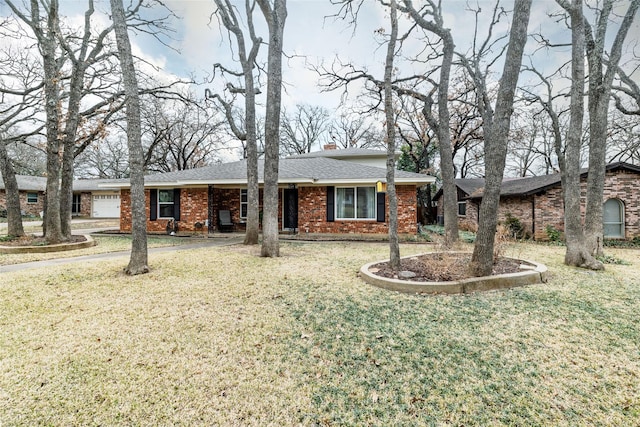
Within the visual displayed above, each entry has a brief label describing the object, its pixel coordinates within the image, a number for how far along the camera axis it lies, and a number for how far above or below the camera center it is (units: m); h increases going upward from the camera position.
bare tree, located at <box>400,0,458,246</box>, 9.59 +3.90
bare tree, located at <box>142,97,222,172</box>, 22.50 +6.96
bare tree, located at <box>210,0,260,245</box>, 9.40 +4.48
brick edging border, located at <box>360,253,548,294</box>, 4.29 -1.08
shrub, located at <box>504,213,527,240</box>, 12.44 -0.50
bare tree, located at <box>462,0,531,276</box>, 4.70 +1.22
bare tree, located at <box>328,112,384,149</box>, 26.59 +8.34
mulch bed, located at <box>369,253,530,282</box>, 4.77 -0.99
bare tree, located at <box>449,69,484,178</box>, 16.61 +6.23
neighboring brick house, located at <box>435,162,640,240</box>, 11.09 +0.49
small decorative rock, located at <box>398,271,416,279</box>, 4.83 -1.04
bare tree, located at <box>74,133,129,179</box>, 29.91 +6.02
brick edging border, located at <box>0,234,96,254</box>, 7.76 -0.92
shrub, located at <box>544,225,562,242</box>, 11.21 -0.74
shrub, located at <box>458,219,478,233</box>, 14.27 -0.58
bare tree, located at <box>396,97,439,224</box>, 19.77 +5.42
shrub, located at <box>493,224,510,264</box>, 5.60 -0.59
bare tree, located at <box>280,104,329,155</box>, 30.83 +9.76
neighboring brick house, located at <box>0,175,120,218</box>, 23.09 +1.52
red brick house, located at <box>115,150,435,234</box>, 11.31 +0.74
